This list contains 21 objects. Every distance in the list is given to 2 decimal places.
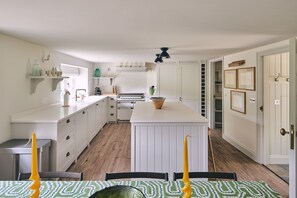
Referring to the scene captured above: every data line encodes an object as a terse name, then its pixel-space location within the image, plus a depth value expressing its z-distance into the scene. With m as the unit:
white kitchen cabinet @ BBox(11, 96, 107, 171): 2.93
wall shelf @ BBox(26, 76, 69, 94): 3.35
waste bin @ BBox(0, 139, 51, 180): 2.54
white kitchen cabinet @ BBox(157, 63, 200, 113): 6.97
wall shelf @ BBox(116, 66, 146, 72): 7.28
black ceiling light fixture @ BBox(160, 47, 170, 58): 3.98
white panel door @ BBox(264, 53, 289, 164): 3.74
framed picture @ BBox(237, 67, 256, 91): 4.00
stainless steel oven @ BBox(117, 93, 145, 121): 7.09
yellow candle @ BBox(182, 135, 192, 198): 0.82
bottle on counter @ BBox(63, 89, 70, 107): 4.19
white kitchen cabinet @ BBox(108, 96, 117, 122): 7.12
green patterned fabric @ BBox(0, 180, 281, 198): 1.21
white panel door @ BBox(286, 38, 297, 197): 1.86
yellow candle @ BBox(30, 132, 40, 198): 0.82
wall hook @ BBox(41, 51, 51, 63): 3.84
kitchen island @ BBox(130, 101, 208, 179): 2.77
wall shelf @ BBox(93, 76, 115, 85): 7.44
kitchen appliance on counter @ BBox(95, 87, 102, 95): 7.20
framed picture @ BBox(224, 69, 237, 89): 4.75
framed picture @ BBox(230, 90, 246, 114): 4.36
